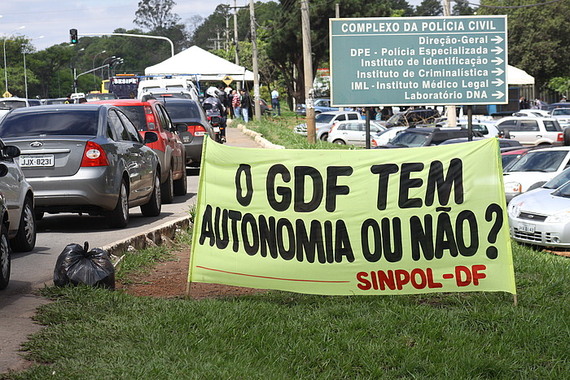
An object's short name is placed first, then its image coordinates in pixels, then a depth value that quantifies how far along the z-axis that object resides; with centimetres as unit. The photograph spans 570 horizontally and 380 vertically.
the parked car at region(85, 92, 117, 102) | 5229
